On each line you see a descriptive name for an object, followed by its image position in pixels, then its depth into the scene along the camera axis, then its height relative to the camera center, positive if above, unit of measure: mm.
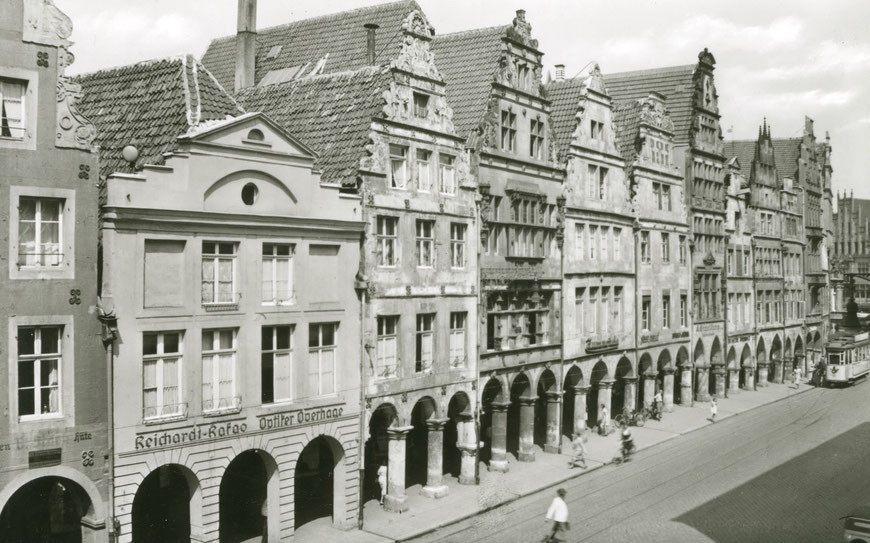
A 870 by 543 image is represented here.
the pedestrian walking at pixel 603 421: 43656 -6913
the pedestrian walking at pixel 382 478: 31391 -6981
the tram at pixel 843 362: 64000 -5893
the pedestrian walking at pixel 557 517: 24844 -6625
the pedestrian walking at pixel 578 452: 37062 -7165
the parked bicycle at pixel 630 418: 45516 -7144
